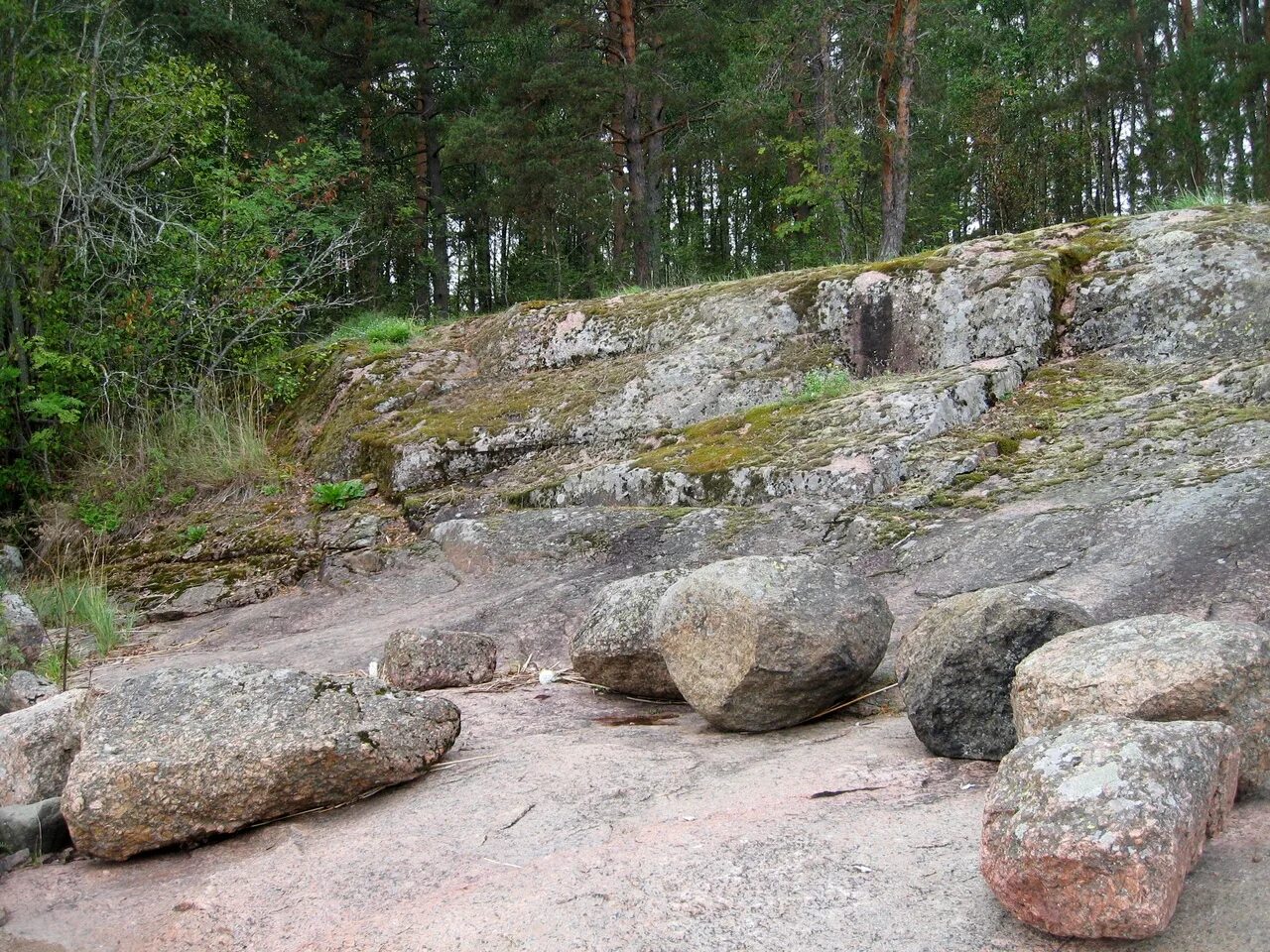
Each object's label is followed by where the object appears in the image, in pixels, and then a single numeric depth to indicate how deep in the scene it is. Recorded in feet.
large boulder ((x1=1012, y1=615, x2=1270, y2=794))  8.68
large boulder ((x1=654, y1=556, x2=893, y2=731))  12.31
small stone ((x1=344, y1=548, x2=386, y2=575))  23.45
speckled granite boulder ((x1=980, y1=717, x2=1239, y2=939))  6.68
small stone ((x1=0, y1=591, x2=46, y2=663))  21.07
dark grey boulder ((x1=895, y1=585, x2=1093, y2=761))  10.50
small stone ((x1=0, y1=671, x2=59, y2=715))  17.21
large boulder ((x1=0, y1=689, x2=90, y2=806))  13.06
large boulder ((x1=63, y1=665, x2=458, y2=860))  11.01
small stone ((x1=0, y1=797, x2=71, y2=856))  11.51
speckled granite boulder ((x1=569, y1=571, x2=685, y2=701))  14.75
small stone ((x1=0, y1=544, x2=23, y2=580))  28.73
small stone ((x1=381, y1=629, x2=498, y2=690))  16.34
